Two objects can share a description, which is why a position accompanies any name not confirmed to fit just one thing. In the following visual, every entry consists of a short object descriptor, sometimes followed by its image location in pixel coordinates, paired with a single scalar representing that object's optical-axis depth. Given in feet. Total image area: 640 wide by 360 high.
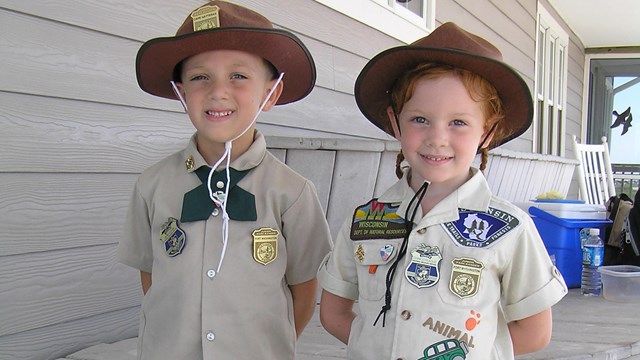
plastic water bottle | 10.42
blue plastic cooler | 10.85
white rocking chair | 21.57
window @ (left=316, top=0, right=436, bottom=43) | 12.07
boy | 4.83
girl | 4.18
